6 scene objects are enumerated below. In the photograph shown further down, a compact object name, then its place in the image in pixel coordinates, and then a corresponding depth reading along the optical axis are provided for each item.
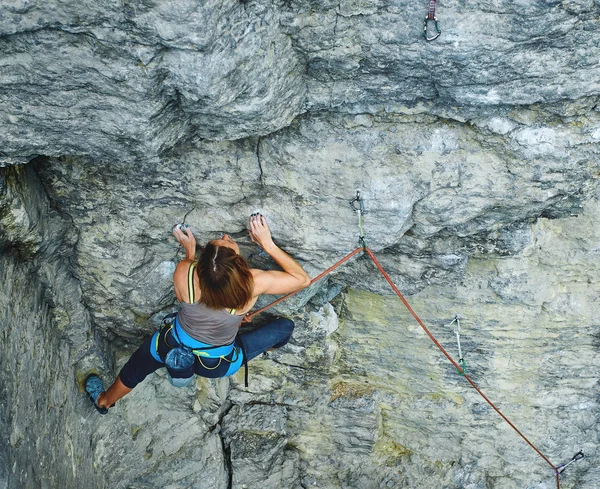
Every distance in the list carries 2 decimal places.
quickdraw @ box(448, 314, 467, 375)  5.29
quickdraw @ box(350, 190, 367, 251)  4.26
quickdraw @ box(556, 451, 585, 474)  5.95
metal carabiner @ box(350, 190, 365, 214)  4.25
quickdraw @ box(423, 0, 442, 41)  3.32
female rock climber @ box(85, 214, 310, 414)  4.21
